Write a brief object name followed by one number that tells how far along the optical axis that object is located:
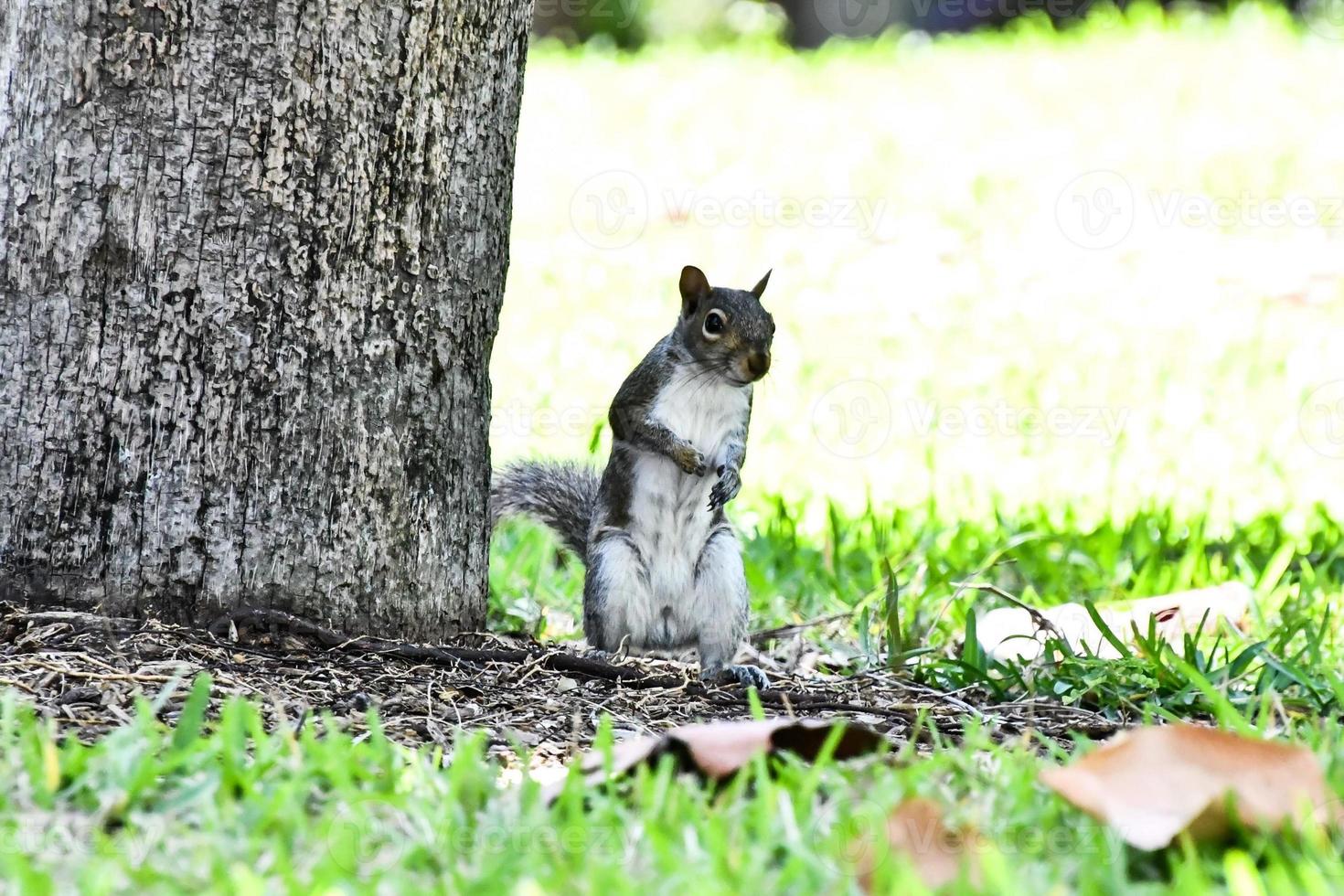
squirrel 7.36
